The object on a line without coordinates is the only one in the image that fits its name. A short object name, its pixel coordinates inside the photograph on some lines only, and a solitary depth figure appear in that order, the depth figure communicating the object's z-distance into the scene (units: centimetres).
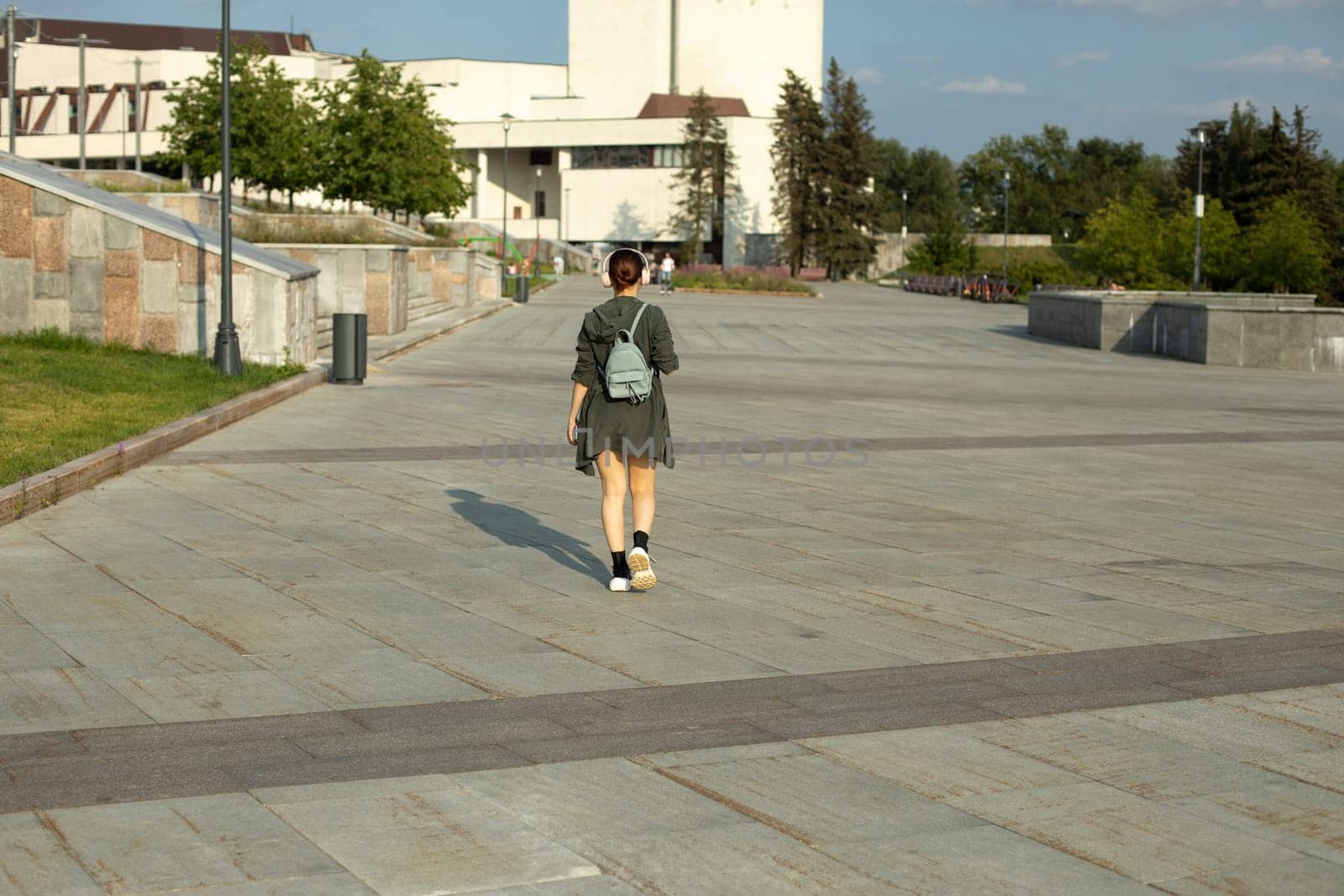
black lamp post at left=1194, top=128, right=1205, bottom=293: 4953
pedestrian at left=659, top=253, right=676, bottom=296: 6225
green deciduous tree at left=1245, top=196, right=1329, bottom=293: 5844
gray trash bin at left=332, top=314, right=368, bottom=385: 2086
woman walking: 830
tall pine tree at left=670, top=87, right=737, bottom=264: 10019
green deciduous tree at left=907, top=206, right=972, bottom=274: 8650
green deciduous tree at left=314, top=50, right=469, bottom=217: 6406
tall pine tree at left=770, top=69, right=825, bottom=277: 9762
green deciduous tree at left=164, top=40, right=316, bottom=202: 5994
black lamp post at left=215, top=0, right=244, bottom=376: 1878
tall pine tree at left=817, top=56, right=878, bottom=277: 9831
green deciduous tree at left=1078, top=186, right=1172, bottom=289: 6097
